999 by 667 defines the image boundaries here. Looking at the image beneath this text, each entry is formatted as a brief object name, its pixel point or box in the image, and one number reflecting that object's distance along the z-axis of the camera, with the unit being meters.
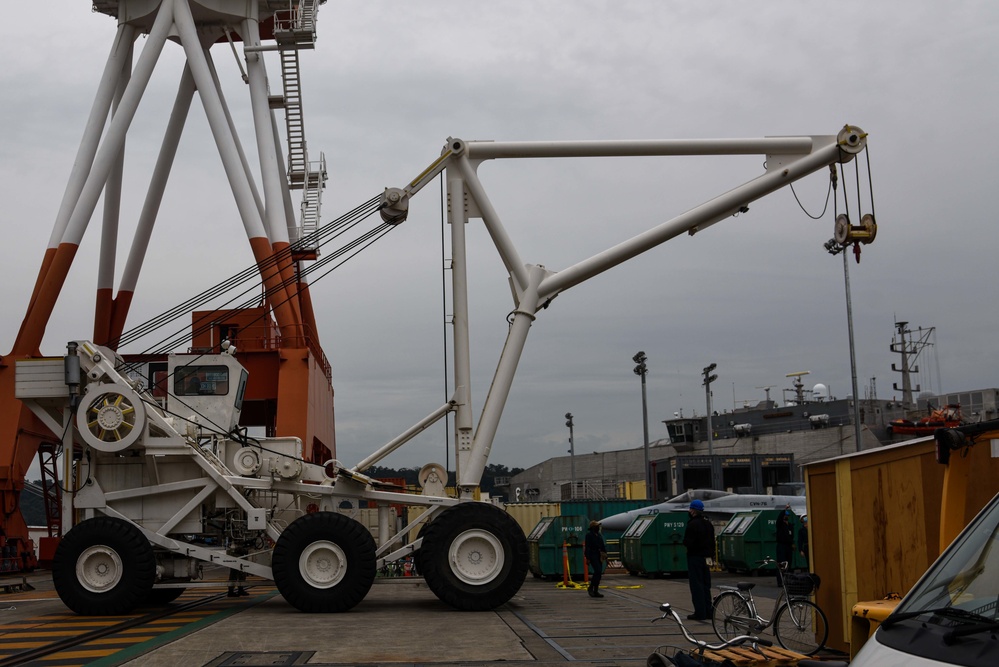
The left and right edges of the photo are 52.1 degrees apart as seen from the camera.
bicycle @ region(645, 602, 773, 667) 7.29
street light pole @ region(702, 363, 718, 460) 63.66
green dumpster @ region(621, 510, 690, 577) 27.56
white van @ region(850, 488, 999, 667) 3.91
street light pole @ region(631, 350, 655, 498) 55.45
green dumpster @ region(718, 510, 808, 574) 27.42
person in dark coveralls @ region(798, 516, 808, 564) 22.34
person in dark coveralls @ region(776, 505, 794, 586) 23.05
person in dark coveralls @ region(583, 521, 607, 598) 21.27
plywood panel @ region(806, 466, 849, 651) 12.34
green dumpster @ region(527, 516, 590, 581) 27.05
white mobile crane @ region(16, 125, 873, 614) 17.56
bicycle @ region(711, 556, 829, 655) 12.13
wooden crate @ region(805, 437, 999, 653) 10.54
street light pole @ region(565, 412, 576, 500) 82.44
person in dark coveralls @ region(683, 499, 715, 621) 15.33
